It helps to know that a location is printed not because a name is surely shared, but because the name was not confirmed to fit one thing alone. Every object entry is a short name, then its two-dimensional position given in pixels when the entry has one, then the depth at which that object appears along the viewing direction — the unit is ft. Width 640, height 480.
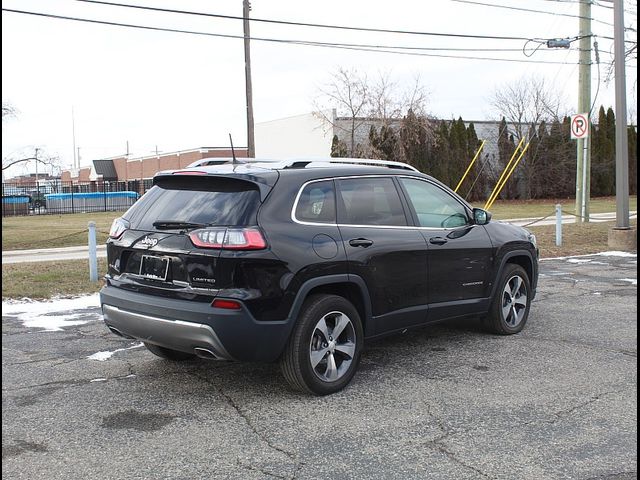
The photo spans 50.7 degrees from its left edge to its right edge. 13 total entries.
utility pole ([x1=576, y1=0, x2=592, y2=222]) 63.98
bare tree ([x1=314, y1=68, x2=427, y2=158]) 123.95
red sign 59.11
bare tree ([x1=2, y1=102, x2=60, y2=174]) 162.36
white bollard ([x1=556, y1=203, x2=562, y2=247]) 50.80
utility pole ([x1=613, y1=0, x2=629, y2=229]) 48.83
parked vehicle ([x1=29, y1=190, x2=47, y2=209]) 124.37
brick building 169.37
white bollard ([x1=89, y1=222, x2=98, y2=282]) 34.06
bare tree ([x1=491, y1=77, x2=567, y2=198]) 134.31
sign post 59.31
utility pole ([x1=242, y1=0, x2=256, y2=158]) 70.64
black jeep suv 15.31
